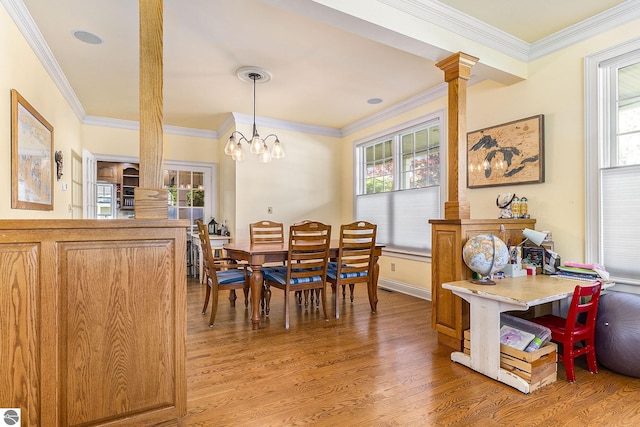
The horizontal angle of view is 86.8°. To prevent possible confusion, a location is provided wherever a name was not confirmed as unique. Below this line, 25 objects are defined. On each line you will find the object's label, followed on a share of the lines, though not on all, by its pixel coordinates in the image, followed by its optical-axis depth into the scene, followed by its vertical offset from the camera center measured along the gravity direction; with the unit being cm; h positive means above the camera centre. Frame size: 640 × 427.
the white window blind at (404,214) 437 +0
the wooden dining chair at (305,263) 318 -47
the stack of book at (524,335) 216 -80
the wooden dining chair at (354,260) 350 -49
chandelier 361 +78
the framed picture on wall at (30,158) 258 +50
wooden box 205 -93
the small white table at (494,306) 206 -60
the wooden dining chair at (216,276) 323 -61
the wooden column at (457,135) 279 +67
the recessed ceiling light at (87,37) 286 +154
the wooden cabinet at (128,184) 718 +67
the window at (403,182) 434 +47
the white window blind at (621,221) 254 -5
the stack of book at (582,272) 249 -44
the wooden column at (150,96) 162 +57
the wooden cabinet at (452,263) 262 -40
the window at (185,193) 591 +38
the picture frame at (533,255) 282 -35
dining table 311 -42
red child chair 216 -78
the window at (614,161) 256 +42
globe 236 -29
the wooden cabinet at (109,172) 711 +92
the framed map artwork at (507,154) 311 +60
